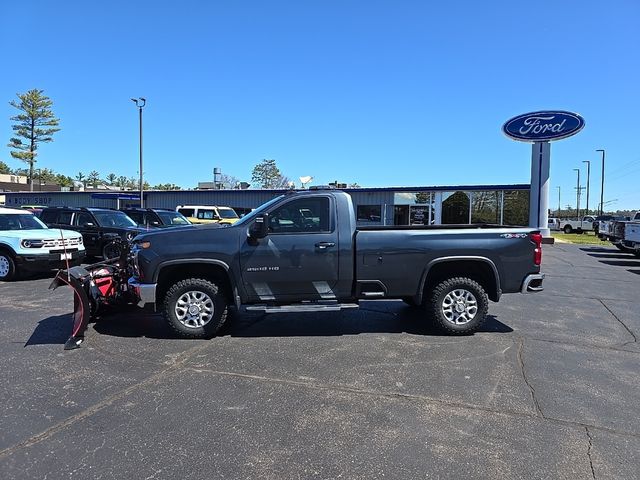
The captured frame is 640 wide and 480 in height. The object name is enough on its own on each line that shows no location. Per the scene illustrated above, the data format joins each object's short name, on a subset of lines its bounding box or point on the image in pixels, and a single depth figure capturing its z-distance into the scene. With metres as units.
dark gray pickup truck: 6.23
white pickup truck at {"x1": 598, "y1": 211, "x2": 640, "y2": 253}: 18.06
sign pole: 20.27
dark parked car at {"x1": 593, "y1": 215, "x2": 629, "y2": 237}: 48.49
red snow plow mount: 6.00
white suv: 10.99
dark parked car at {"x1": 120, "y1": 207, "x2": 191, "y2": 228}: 16.95
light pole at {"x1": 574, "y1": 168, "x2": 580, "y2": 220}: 96.36
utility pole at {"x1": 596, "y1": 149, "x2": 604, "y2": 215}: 59.76
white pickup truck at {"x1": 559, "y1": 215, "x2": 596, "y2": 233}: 51.58
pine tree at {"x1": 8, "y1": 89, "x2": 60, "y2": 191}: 61.69
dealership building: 30.83
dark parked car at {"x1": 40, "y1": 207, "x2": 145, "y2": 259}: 14.38
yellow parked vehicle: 22.58
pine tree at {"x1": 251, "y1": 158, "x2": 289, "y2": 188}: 82.69
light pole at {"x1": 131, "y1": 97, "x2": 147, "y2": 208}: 29.75
